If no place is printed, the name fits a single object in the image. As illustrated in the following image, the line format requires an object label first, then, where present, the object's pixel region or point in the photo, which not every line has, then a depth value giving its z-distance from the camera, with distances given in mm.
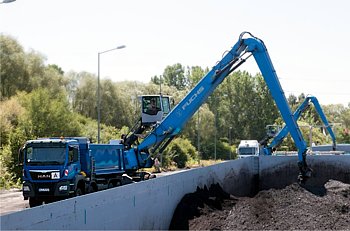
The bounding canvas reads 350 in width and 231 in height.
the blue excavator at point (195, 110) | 23469
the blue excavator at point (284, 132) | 42500
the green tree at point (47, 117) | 41969
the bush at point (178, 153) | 62200
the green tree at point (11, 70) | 58375
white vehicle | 53438
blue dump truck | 19859
